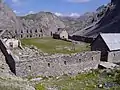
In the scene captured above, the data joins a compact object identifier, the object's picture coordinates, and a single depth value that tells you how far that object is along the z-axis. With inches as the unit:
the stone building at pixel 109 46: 700.6
